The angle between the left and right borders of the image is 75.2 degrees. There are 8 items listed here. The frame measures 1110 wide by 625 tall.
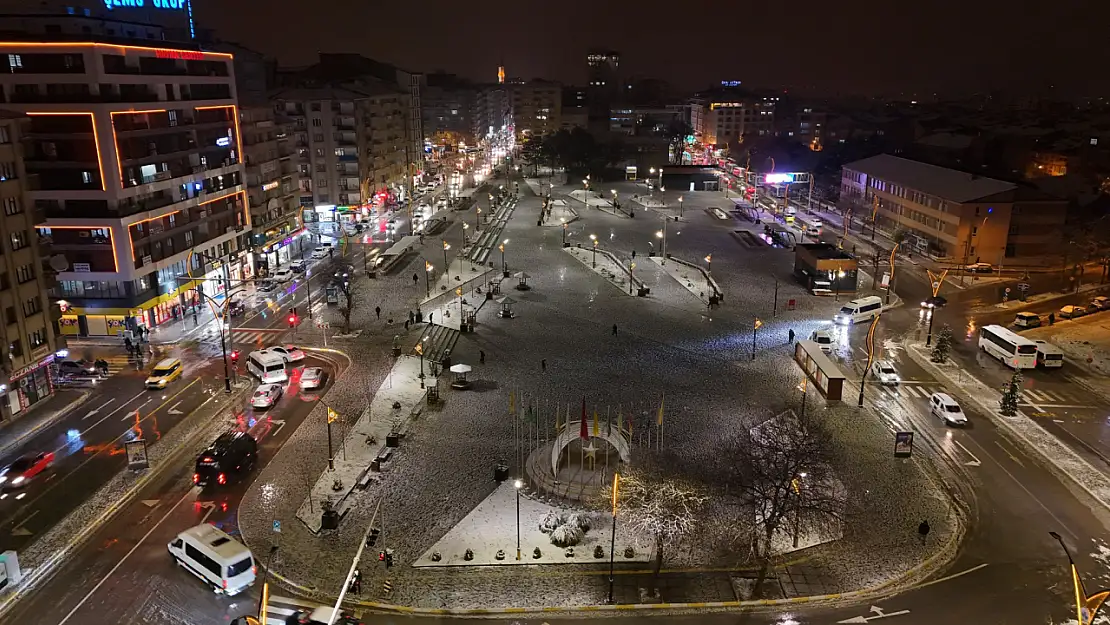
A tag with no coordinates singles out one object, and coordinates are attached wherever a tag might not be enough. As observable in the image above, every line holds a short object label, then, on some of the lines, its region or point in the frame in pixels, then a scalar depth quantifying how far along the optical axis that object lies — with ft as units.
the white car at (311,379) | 123.65
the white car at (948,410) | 110.42
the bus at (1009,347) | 131.75
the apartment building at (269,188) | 203.51
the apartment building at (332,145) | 282.56
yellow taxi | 123.44
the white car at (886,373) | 126.31
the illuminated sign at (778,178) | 368.07
